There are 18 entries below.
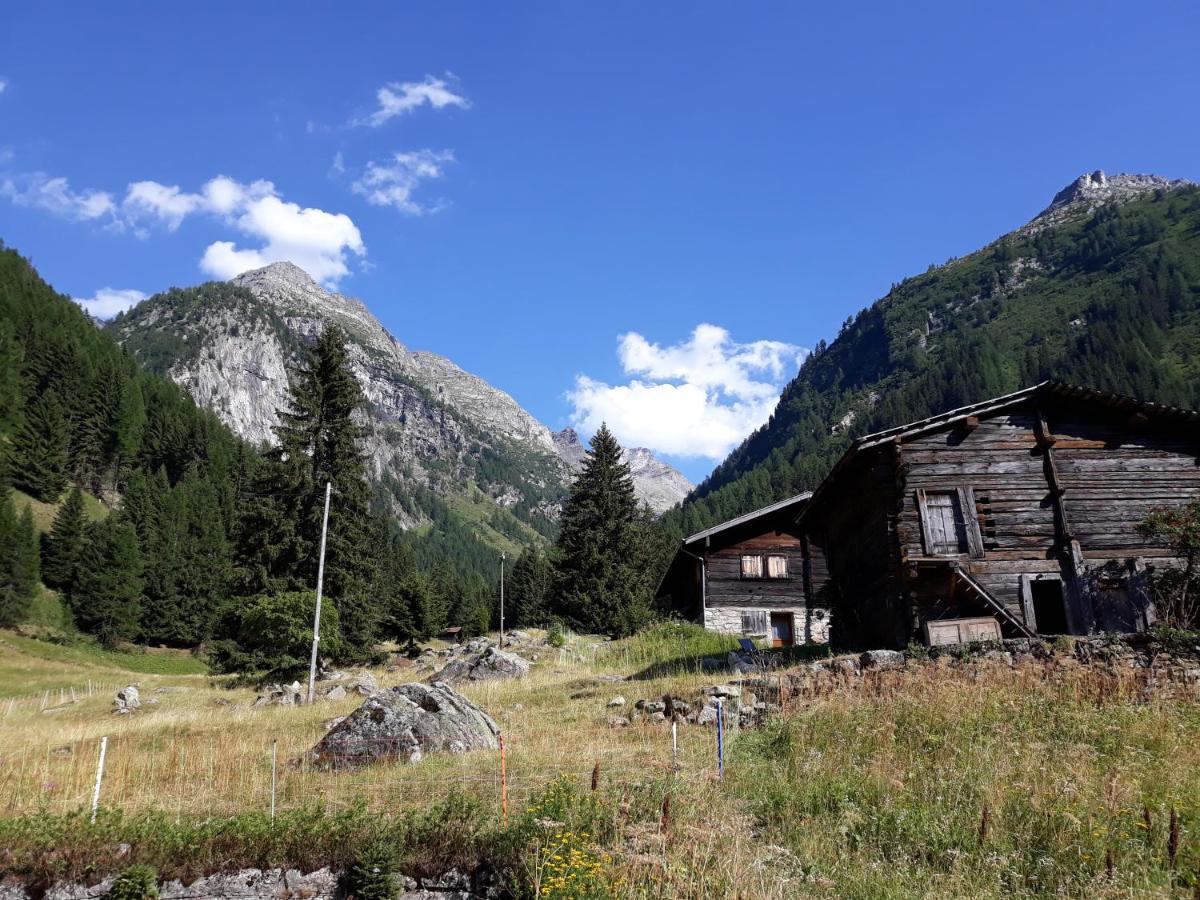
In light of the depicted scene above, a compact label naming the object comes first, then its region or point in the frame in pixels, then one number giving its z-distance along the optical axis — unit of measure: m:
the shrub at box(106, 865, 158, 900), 7.66
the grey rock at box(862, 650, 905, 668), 16.02
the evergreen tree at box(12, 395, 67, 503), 86.06
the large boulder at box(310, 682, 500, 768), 13.41
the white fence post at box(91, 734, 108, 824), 9.63
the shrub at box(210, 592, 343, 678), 31.19
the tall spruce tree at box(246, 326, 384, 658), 36.91
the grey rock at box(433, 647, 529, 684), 29.38
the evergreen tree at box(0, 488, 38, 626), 60.28
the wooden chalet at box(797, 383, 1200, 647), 20.61
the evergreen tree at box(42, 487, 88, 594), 73.38
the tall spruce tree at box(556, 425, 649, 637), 46.07
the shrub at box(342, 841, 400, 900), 7.60
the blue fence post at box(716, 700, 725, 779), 10.09
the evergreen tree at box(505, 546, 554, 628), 94.88
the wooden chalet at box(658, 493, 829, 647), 40.44
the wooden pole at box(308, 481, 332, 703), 26.23
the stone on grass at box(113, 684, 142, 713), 28.80
